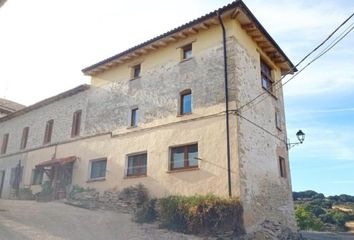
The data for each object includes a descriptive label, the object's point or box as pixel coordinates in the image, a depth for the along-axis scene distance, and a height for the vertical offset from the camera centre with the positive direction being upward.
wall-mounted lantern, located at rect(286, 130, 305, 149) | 14.40 +3.59
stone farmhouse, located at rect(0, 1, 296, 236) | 12.15 +4.11
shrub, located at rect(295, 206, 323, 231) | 26.44 -0.06
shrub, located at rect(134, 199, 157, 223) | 12.02 +0.12
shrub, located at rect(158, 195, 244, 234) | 10.23 +0.07
